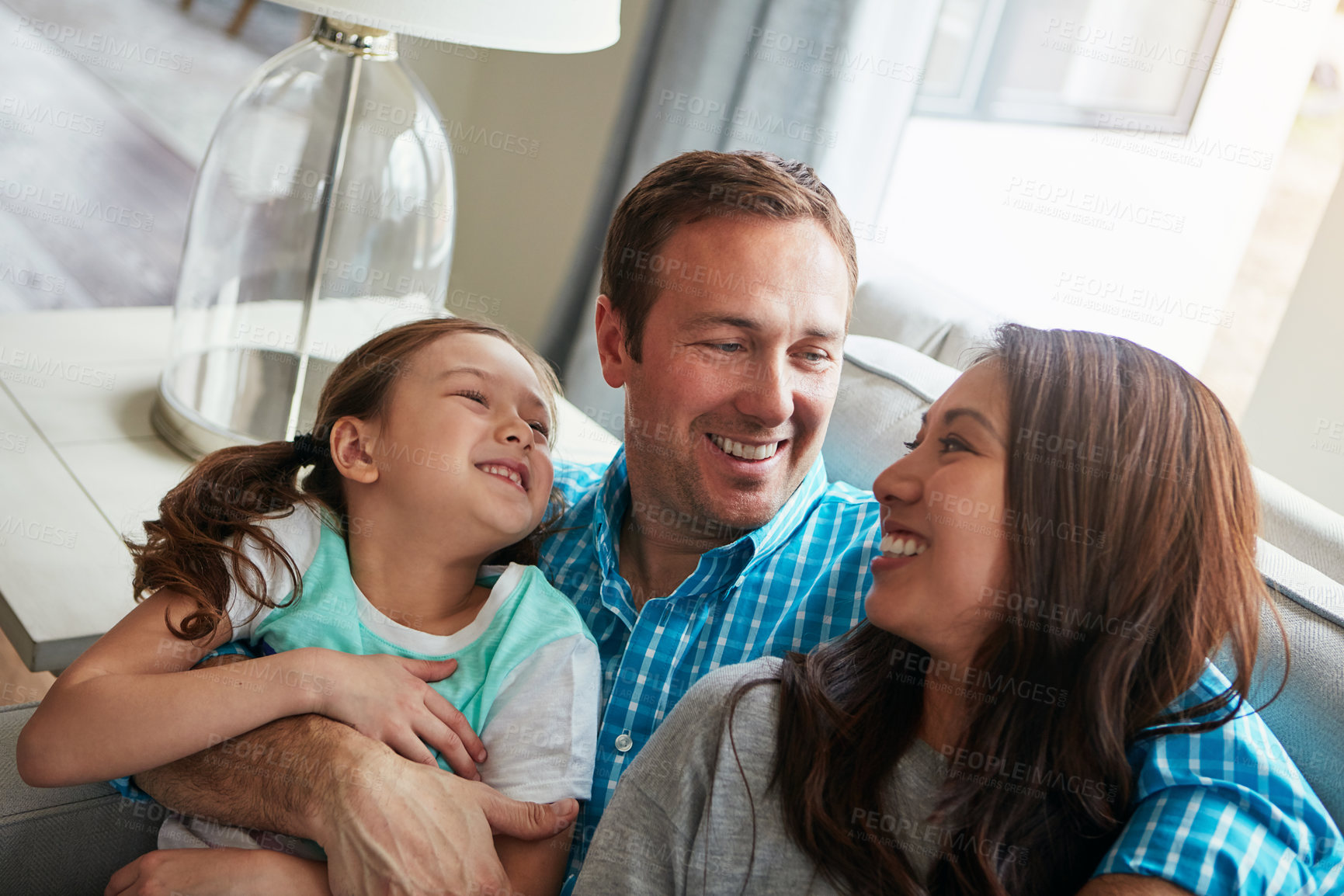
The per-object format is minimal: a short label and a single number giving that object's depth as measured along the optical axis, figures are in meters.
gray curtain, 2.29
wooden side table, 1.32
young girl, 1.00
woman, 0.85
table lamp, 1.67
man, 1.11
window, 2.23
